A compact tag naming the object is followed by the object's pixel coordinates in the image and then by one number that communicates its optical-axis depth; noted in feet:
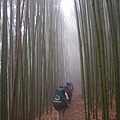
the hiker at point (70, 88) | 17.53
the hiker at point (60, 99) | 12.42
